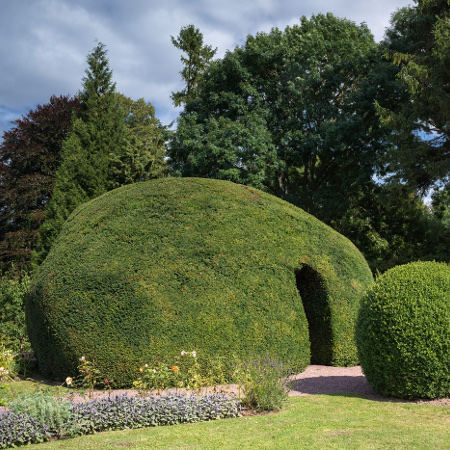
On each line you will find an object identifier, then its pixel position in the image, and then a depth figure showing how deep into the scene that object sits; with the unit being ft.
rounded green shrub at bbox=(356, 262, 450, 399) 21.77
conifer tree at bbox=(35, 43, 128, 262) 60.34
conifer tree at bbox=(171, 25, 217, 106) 91.30
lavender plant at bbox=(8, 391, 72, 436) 17.47
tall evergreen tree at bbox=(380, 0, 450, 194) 51.93
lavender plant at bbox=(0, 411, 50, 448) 16.75
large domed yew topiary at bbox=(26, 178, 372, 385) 25.16
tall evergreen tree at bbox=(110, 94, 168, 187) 65.98
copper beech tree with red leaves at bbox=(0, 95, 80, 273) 70.74
